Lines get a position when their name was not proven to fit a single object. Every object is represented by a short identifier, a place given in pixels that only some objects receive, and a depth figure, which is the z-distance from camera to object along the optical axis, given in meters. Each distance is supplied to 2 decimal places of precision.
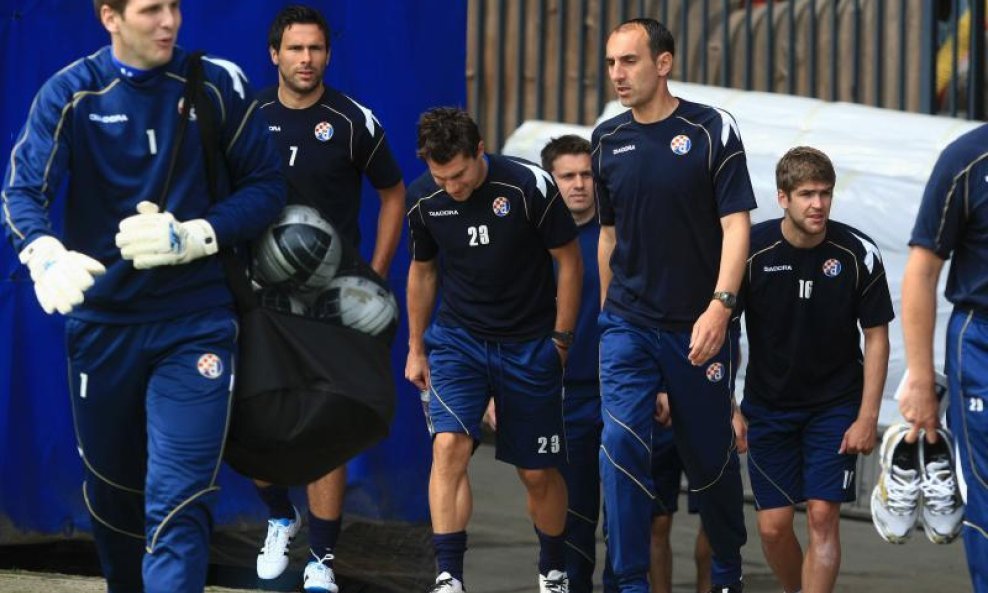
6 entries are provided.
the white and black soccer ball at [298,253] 12.20
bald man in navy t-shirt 14.91
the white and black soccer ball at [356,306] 12.26
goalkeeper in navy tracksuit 11.72
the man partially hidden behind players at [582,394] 16.80
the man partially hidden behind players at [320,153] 16.56
